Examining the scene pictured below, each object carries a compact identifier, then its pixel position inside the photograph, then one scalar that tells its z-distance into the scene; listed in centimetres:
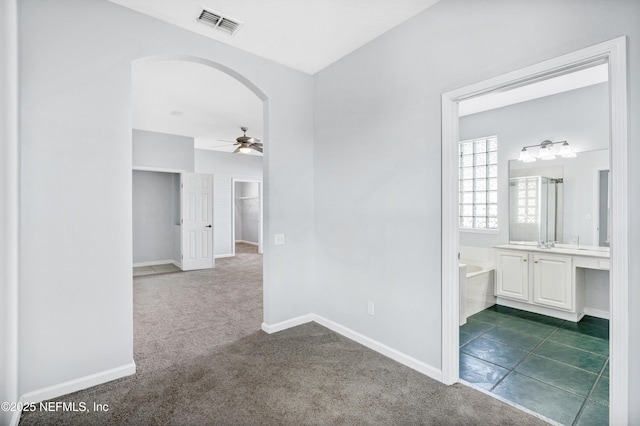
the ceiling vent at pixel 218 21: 251
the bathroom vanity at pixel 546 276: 355
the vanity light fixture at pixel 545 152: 383
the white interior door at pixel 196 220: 659
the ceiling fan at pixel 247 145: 561
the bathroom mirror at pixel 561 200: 367
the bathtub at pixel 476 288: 353
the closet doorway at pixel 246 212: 1088
